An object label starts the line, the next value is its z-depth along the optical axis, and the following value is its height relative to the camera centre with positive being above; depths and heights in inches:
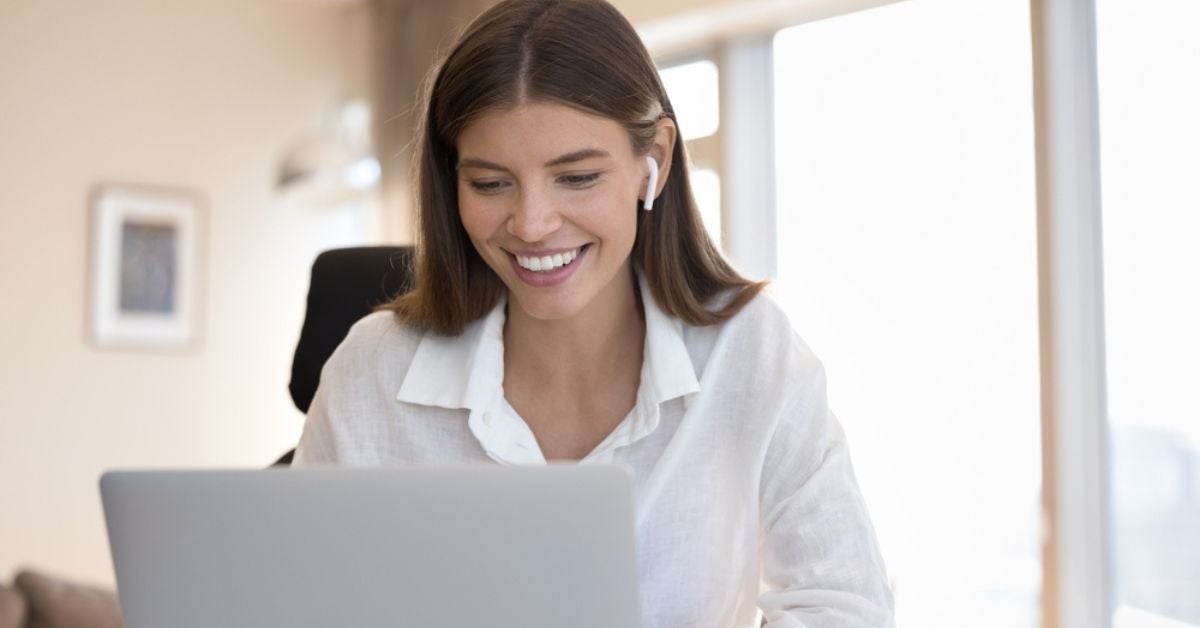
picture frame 216.2 +14.3
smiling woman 74.3 +2.3
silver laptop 59.1 -1.7
